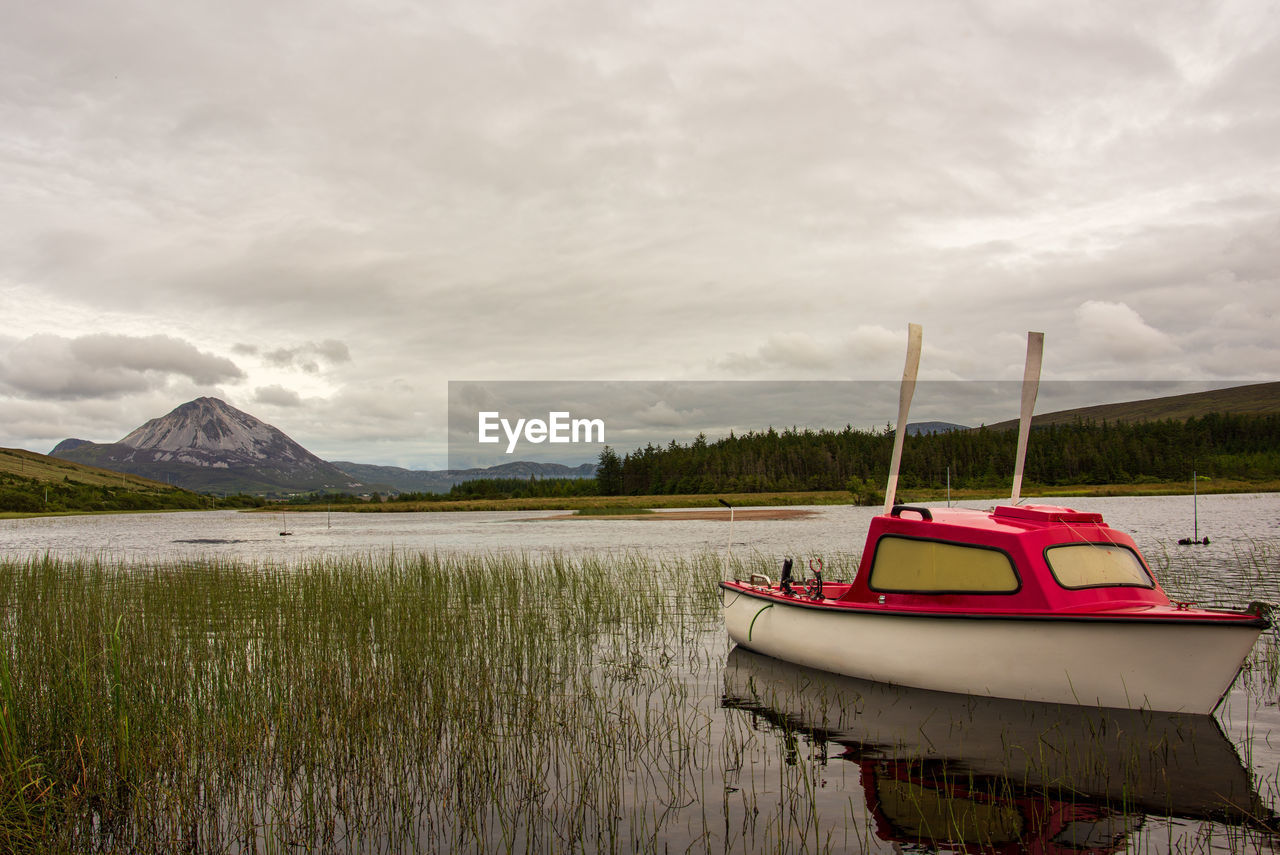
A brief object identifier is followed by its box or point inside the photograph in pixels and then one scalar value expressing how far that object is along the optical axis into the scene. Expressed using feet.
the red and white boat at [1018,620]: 27.84
